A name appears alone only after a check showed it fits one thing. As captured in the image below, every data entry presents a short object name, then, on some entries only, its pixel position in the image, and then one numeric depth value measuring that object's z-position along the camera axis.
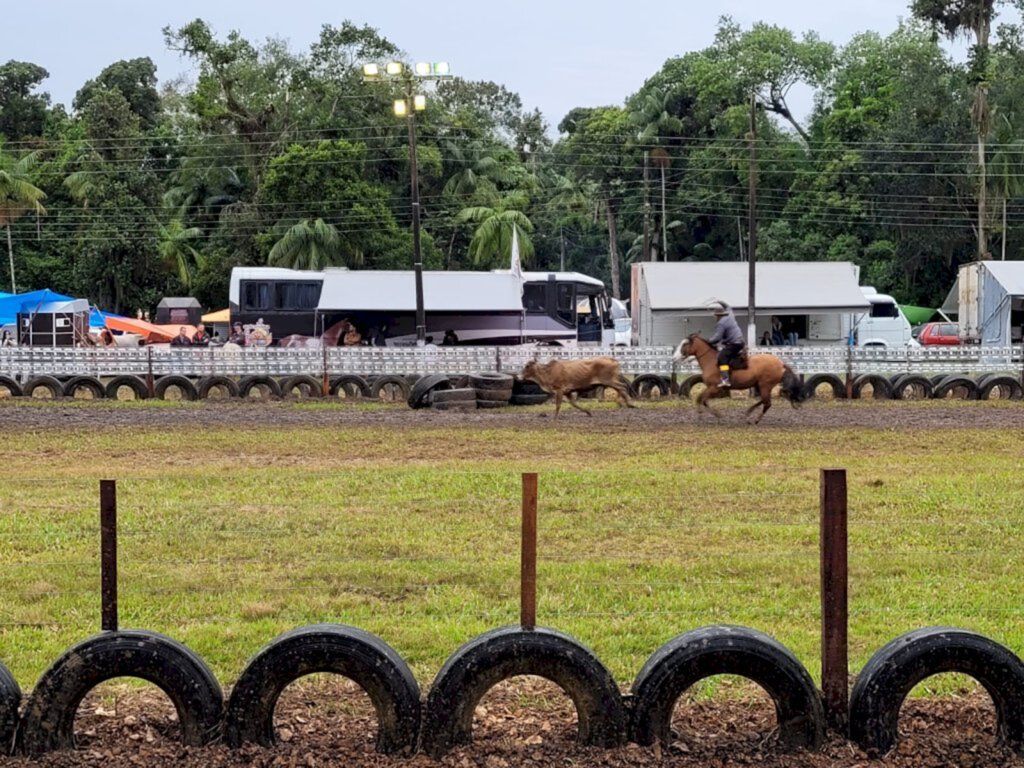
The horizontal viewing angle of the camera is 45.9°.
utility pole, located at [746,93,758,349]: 41.12
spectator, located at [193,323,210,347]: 39.22
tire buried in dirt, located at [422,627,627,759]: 5.65
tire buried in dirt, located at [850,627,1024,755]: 5.66
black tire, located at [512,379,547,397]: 24.91
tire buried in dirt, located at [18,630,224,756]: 5.59
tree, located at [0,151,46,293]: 57.12
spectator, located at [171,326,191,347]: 38.47
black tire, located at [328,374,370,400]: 27.22
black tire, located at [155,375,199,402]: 26.61
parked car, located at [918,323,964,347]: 45.39
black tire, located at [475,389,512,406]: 24.33
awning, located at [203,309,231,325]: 50.75
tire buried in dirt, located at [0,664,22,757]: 5.59
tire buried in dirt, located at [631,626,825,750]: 5.67
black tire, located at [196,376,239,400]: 26.62
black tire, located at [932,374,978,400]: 26.61
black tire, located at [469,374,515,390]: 24.36
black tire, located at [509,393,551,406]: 24.86
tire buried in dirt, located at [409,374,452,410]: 23.98
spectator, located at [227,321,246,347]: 40.41
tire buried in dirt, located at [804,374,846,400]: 26.76
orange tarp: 45.00
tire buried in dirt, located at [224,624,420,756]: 5.64
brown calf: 22.55
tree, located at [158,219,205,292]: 61.28
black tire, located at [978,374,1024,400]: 26.47
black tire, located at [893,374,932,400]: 26.77
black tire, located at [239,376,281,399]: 26.67
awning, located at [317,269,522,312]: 40.62
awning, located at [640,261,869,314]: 43.62
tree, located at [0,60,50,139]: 77.56
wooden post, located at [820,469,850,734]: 5.57
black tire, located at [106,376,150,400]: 26.52
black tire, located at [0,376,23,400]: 26.44
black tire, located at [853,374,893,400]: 26.80
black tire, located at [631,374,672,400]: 27.28
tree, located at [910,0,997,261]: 57.25
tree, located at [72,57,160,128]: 79.50
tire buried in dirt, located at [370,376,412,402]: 26.95
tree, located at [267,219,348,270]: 54.19
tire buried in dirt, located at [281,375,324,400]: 26.98
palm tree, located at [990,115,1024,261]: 56.50
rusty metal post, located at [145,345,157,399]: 26.73
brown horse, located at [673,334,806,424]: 20.77
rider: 20.38
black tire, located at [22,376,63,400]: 26.62
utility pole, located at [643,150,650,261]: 67.82
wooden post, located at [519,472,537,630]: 5.55
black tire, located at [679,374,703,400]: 26.22
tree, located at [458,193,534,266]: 59.94
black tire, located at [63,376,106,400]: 26.61
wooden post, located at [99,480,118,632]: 5.62
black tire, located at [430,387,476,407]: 23.81
